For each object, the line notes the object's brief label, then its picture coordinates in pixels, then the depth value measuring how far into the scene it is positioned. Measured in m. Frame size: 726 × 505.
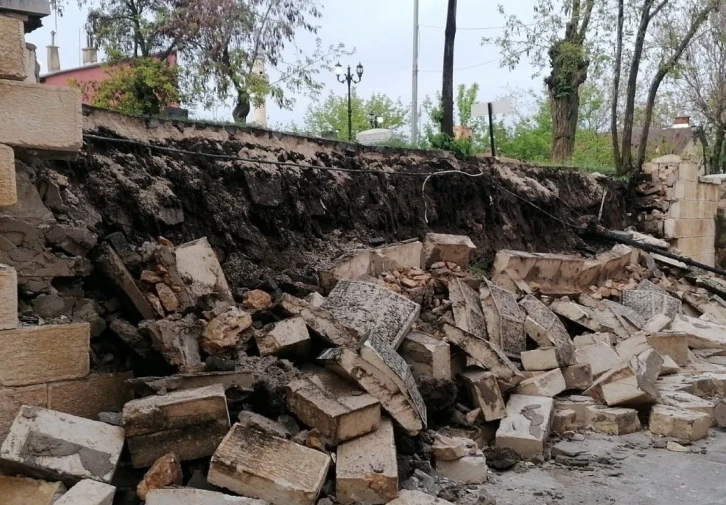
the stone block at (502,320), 6.24
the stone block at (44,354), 3.58
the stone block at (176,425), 3.43
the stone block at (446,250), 7.17
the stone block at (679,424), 5.32
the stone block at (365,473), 3.58
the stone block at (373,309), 5.07
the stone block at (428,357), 5.02
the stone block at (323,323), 4.50
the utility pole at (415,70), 21.00
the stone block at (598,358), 6.18
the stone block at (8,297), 3.48
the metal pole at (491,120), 11.33
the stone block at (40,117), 3.53
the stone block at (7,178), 3.51
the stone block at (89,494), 3.03
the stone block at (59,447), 3.21
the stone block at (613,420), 5.36
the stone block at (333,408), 3.79
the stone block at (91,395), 3.79
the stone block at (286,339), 4.31
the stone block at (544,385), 5.51
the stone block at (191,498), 3.11
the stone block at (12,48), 3.49
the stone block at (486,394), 5.03
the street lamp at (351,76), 19.05
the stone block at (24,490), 3.22
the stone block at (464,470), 4.32
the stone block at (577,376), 5.92
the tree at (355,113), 34.34
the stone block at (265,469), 3.35
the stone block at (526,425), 4.80
